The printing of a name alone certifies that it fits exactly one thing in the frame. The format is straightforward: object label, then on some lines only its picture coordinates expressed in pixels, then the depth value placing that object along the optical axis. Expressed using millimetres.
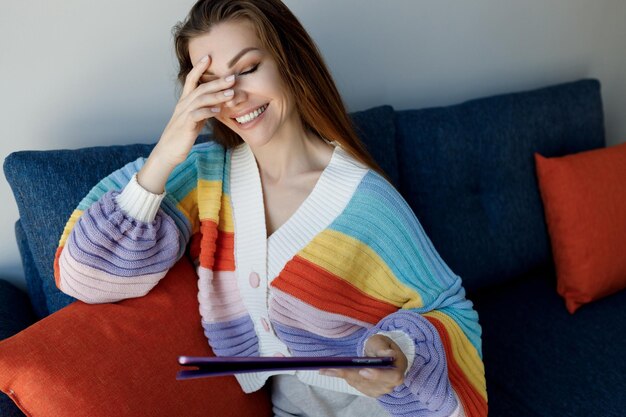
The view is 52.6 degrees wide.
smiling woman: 1115
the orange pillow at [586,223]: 1803
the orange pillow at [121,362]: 996
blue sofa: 1314
